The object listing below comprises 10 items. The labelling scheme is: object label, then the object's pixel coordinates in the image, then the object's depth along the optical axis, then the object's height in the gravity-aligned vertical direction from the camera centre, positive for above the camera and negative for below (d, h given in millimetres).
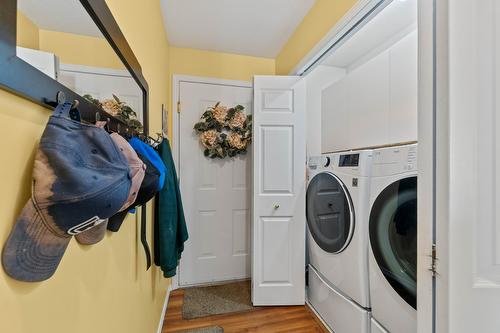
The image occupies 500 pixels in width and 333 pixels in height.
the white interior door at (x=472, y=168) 628 -1
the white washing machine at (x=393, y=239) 1021 -359
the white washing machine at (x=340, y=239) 1312 -490
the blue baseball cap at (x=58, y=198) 352 -55
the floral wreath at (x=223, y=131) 2201 +356
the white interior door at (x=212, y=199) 2236 -337
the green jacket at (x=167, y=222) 1364 -350
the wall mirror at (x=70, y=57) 341 +244
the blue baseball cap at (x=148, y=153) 797 +45
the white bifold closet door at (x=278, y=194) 1910 -235
